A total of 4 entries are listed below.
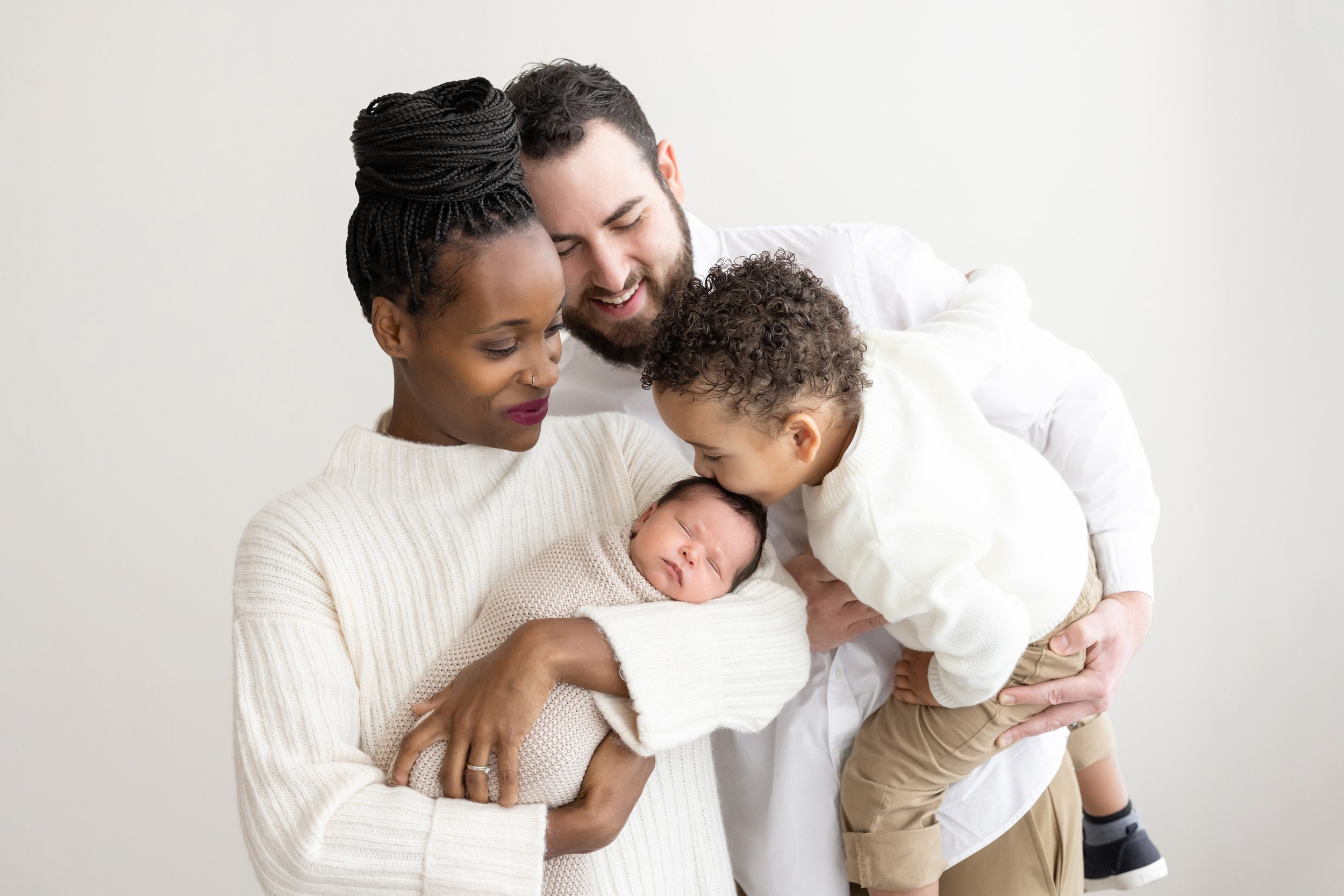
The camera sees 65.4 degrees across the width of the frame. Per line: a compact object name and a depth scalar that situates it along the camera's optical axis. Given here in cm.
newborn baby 133
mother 128
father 171
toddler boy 144
